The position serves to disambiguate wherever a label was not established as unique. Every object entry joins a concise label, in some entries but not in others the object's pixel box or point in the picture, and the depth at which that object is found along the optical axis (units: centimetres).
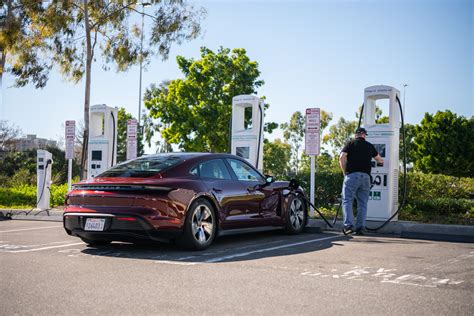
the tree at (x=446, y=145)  4877
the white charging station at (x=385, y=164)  1128
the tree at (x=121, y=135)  6328
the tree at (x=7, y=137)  4591
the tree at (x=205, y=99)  4091
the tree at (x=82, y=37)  1980
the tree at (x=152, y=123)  6198
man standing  959
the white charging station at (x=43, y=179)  1567
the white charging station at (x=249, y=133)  1348
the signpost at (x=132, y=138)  1821
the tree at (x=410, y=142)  5400
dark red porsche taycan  700
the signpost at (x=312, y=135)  1191
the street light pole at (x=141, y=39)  2061
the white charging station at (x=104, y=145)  1608
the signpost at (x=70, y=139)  1579
